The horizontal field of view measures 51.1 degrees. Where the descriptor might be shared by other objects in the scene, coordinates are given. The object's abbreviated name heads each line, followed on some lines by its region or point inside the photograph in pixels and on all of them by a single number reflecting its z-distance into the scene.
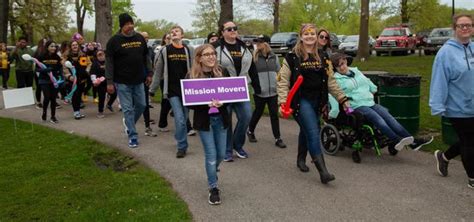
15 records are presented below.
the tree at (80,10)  49.26
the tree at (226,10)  14.34
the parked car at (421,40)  32.84
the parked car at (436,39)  30.39
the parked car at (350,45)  32.34
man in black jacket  7.52
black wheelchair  6.48
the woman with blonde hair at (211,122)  5.01
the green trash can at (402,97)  7.37
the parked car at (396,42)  31.09
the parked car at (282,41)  33.13
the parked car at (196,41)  33.66
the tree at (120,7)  55.72
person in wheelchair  6.25
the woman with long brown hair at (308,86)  5.45
